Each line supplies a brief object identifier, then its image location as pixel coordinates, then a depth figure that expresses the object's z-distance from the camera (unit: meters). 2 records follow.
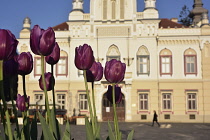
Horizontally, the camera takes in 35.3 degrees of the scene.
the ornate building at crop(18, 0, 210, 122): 27.66
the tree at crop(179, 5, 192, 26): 46.39
